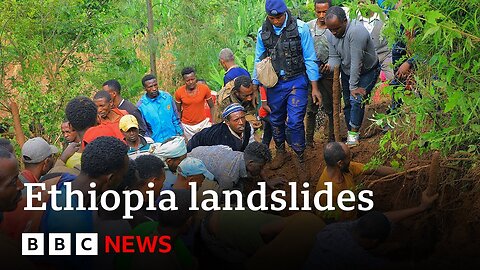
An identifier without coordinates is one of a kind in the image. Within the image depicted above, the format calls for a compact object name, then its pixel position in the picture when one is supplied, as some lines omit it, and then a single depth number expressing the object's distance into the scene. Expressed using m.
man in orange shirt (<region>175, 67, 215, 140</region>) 8.79
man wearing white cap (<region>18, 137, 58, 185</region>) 5.38
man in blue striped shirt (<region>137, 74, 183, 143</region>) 7.92
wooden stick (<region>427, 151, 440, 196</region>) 4.82
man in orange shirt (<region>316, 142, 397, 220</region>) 5.49
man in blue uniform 7.24
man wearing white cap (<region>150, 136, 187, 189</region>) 6.02
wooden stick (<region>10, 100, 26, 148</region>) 8.09
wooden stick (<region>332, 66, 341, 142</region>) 7.34
